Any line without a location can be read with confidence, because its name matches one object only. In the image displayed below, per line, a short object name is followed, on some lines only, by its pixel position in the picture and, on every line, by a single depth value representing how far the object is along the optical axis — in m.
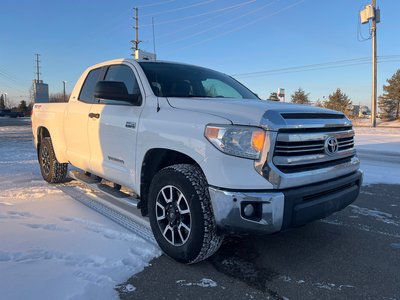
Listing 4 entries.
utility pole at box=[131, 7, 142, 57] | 47.81
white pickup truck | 2.91
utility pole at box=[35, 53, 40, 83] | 92.50
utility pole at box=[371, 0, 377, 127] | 28.67
